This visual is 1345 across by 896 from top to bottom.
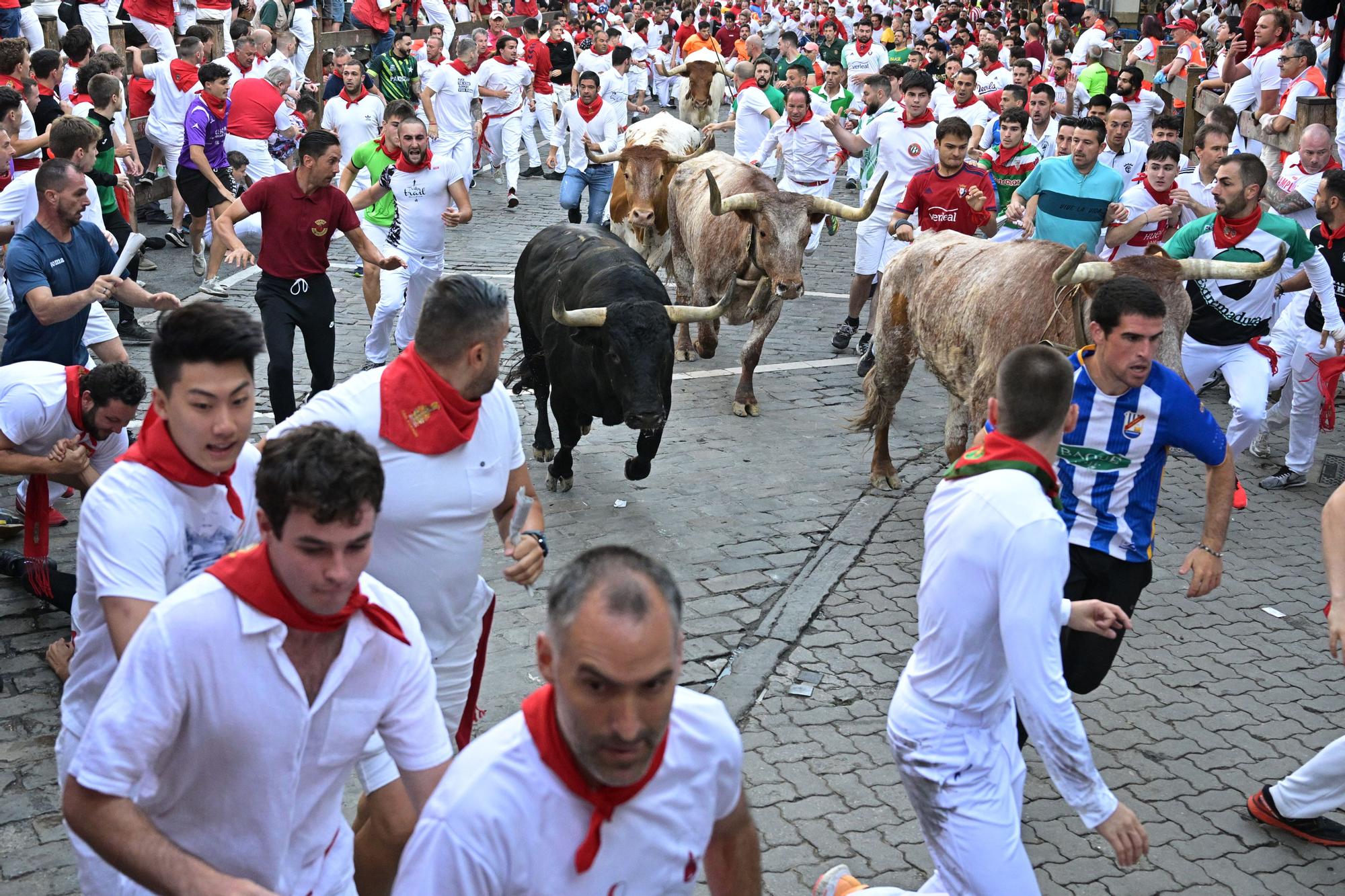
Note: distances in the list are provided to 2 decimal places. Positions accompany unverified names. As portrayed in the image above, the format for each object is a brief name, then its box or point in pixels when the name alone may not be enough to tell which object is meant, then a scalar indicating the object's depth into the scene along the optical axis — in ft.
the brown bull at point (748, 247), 34.76
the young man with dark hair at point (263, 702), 8.61
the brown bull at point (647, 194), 42.34
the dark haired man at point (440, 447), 13.96
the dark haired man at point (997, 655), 11.84
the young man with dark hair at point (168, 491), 11.27
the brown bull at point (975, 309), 23.31
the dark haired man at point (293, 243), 27.71
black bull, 26.21
